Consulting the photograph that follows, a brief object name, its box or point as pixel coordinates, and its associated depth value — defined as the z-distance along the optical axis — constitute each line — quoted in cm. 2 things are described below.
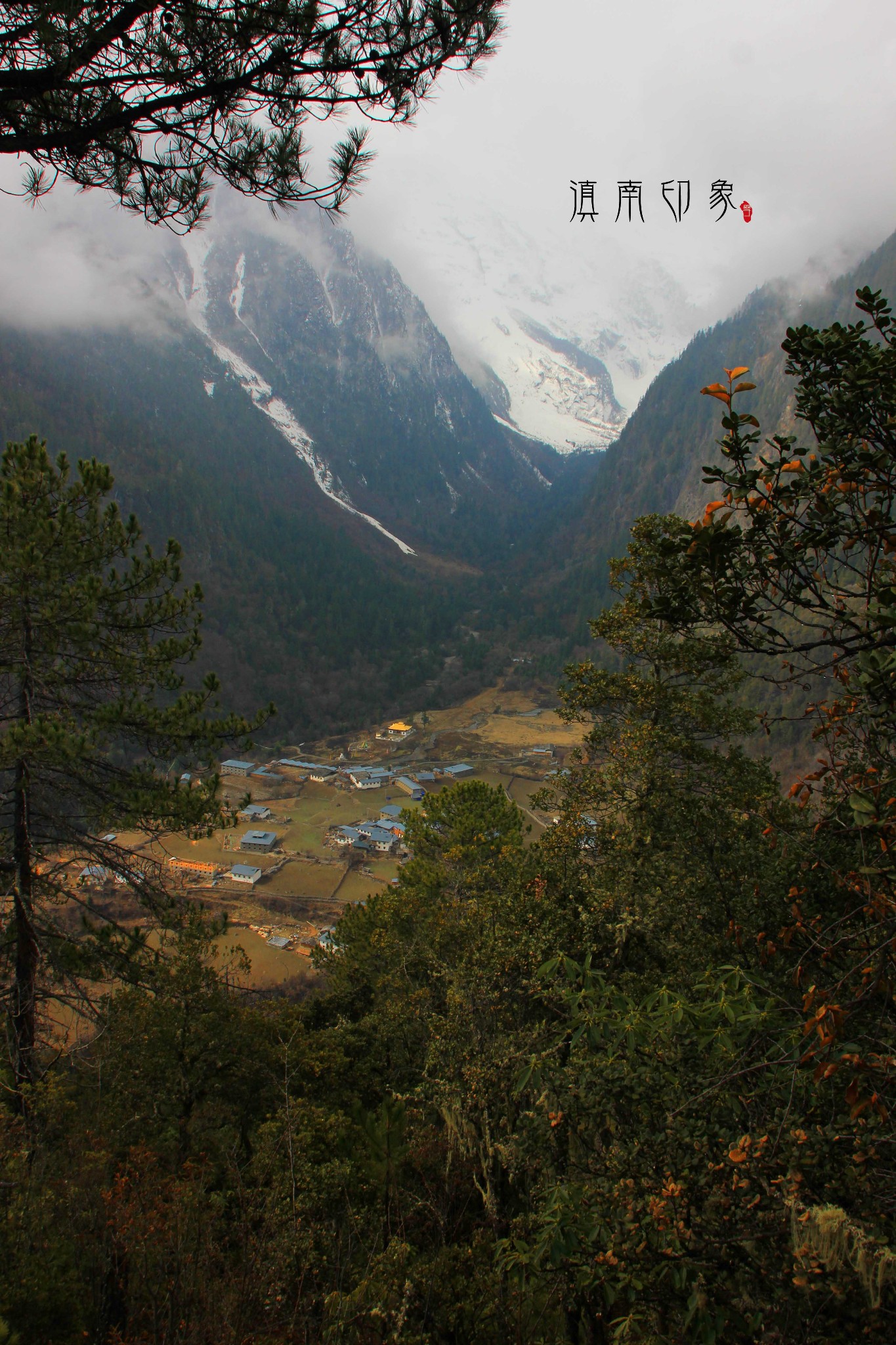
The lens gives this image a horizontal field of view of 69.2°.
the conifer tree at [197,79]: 403
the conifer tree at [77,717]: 826
